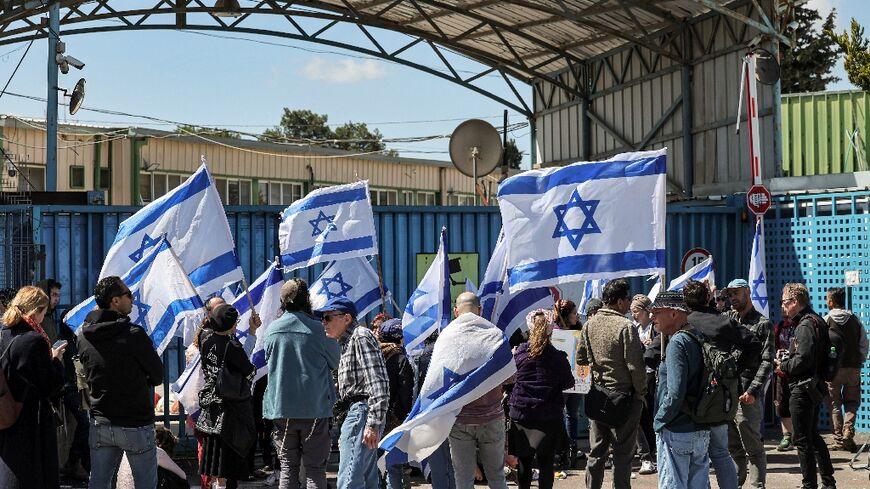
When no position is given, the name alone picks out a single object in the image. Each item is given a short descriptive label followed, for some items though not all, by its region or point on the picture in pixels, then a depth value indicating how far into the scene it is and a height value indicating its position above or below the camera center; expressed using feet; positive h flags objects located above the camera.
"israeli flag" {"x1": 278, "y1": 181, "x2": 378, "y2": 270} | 42.06 +1.37
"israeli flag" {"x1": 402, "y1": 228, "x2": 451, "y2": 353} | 38.18 -1.29
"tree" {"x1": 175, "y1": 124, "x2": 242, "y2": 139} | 128.58 +14.96
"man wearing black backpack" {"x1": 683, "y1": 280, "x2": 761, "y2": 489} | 29.53 -1.77
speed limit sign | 54.60 +0.34
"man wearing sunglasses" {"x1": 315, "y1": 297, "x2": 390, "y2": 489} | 29.94 -3.35
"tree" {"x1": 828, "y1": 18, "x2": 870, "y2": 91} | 68.13 +11.46
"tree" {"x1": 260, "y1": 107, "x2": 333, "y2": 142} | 277.23 +32.16
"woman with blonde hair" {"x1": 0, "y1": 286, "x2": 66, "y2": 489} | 27.37 -2.74
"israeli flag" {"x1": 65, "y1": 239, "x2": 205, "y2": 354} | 35.96 -0.81
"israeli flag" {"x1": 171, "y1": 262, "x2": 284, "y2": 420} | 36.35 -1.47
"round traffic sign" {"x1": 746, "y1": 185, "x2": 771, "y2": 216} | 53.67 +2.78
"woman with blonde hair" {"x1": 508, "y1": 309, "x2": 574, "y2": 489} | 33.32 -3.53
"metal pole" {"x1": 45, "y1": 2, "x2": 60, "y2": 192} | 74.43 +10.83
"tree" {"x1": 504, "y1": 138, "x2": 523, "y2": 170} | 278.05 +24.60
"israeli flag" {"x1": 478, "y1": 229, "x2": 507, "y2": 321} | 38.86 -0.30
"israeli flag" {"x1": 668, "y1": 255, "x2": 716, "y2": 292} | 48.08 -0.33
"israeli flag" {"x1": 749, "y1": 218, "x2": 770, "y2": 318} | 48.44 -0.54
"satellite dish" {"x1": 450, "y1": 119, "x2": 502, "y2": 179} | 68.80 +6.85
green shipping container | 79.05 +8.51
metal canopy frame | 78.59 +16.31
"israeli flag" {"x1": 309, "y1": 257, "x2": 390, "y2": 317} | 42.60 -0.57
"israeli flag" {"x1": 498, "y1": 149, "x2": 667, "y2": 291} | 33.94 +1.26
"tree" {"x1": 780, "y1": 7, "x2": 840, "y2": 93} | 148.37 +24.06
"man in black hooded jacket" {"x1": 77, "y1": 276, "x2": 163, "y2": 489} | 28.32 -2.59
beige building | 120.98 +11.41
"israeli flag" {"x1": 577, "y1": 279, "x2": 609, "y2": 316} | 45.93 -0.94
